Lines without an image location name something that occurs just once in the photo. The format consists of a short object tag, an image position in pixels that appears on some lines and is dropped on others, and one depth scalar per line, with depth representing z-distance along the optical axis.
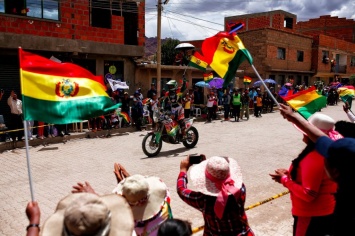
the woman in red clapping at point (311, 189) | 2.74
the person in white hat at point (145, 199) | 2.37
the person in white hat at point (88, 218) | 1.64
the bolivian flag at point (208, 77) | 17.93
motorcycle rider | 9.89
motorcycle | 9.46
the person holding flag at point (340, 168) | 1.76
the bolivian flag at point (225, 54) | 4.66
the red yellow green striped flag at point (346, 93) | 6.36
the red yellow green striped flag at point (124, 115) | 13.74
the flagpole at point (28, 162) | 2.56
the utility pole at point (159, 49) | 15.23
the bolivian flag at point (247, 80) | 20.30
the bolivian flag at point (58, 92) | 3.23
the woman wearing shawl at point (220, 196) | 2.49
